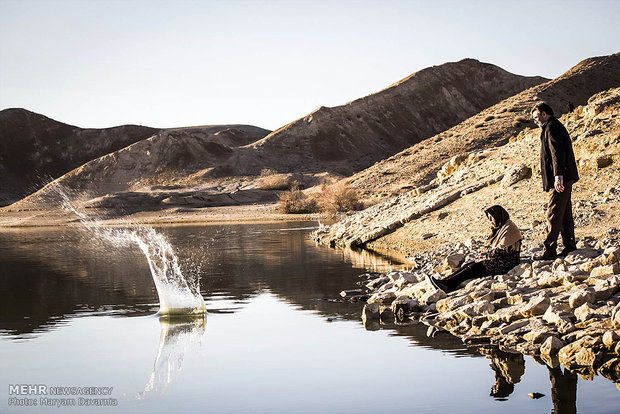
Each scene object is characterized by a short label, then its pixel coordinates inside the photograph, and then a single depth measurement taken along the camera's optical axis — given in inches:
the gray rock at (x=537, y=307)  343.6
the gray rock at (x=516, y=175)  754.4
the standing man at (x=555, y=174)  394.6
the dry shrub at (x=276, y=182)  2209.6
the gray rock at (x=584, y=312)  319.0
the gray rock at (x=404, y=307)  416.8
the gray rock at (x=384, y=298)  454.3
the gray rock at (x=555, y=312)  327.6
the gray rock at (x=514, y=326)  341.4
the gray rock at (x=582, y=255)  394.3
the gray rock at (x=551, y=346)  309.7
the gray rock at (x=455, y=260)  479.8
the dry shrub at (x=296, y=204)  1642.5
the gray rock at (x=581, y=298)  331.3
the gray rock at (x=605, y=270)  351.3
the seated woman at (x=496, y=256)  414.3
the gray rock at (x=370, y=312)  413.7
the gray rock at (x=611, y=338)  292.7
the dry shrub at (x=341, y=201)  1503.4
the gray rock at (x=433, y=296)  415.1
